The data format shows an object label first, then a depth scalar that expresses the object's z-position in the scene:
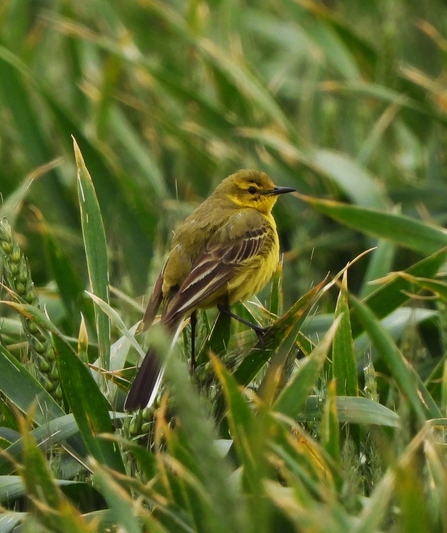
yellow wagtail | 6.59
